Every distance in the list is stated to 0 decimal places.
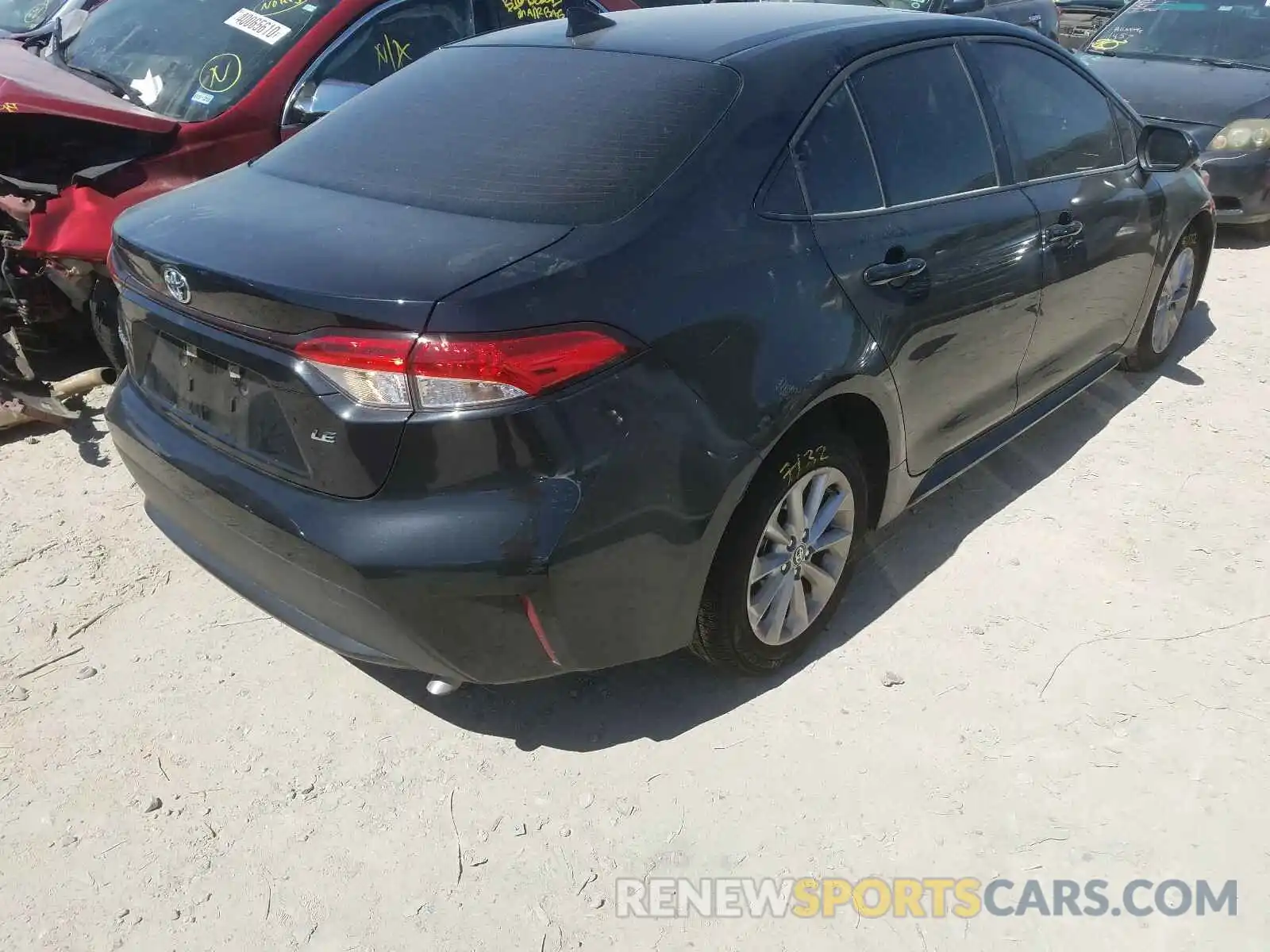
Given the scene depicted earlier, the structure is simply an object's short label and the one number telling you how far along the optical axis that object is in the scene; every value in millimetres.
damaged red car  3883
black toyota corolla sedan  2006
